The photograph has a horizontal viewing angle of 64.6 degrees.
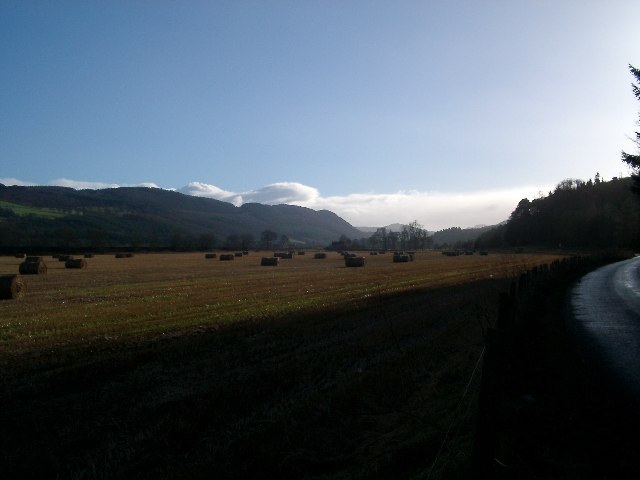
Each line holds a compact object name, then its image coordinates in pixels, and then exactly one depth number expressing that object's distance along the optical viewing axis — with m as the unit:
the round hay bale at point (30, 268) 41.59
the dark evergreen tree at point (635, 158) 25.01
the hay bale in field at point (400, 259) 63.87
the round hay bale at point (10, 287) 24.59
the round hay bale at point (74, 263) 50.00
